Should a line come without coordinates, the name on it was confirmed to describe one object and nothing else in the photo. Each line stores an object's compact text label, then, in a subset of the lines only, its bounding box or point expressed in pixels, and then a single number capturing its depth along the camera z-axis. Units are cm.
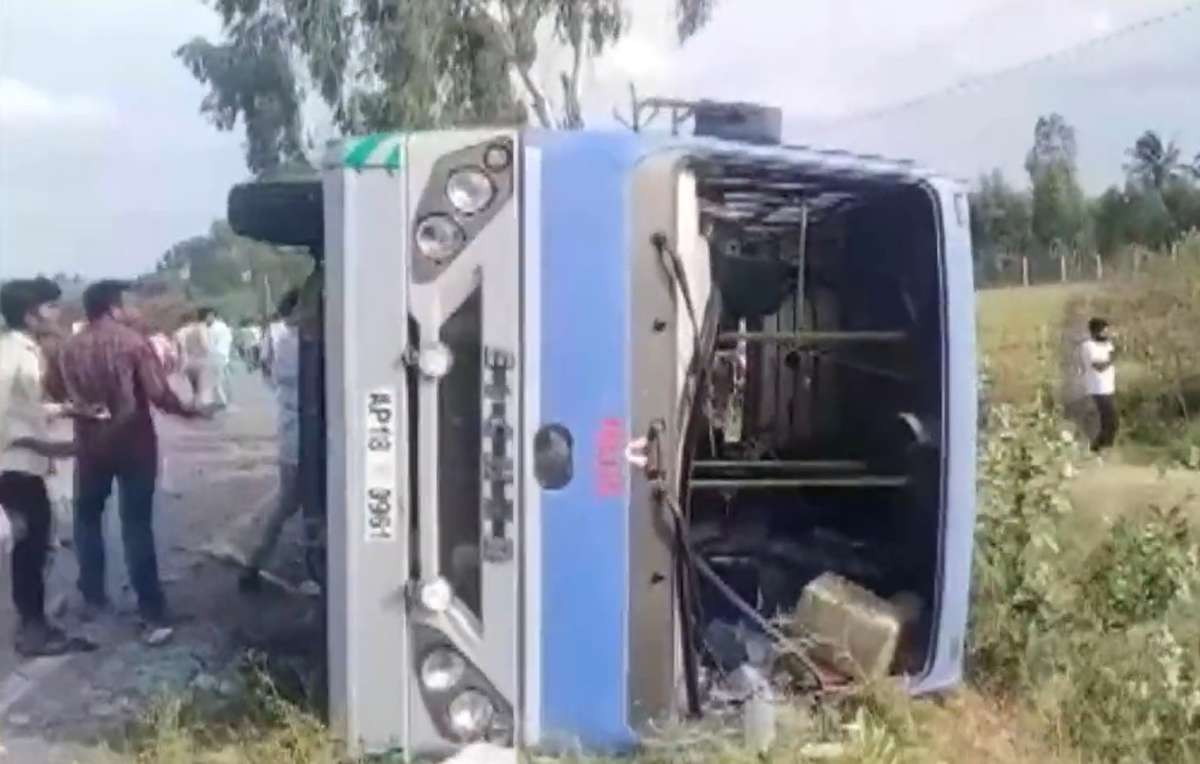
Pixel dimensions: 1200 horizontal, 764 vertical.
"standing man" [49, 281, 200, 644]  704
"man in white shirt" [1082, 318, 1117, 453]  1382
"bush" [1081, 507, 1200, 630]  605
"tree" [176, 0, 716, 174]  1833
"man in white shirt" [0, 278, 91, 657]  682
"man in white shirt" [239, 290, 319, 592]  607
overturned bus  439
